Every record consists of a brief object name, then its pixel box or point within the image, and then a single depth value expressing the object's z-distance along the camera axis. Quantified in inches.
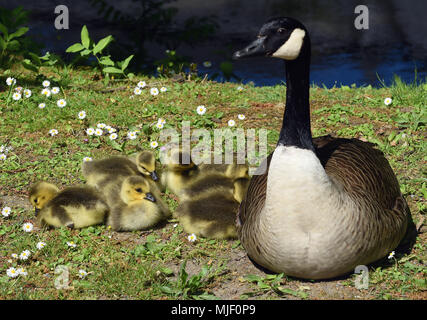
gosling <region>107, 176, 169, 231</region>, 198.1
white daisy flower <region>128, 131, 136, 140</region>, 253.4
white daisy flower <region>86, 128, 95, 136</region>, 258.7
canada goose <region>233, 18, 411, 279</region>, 146.4
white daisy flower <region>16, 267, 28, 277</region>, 172.2
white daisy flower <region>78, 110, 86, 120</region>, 269.9
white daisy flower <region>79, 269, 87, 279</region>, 173.6
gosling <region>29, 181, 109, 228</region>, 195.3
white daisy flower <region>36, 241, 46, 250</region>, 185.3
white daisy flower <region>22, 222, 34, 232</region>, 196.2
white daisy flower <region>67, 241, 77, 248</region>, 188.9
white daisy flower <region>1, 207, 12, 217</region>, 203.6
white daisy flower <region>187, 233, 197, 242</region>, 193.2
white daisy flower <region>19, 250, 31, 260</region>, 179.0
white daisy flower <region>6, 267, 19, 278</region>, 171.8
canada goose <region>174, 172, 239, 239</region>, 193.6
